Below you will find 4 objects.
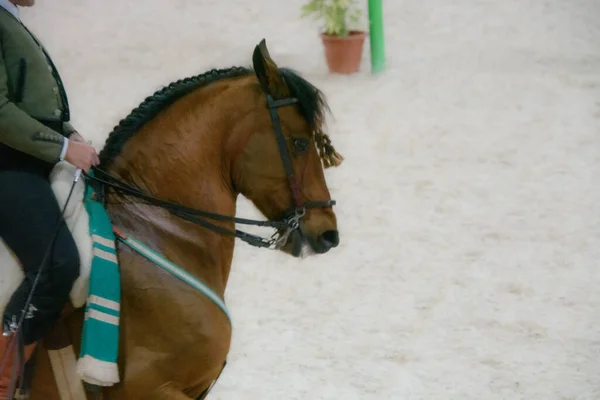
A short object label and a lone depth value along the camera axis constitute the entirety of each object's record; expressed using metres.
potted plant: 32.41
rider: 17.08
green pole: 31.58
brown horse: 17.25
